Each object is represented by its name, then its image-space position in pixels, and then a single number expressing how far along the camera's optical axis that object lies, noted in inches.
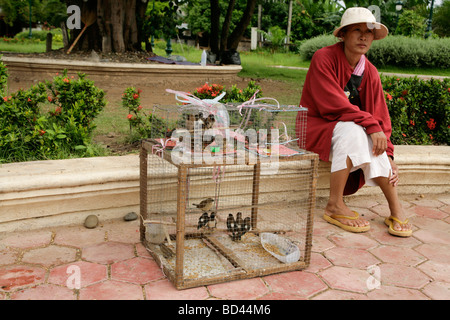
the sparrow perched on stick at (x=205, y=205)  104.2
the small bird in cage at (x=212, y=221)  104.4
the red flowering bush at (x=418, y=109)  170.7
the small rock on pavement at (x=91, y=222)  114.5
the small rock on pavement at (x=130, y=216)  120.4
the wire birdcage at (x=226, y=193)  87.1
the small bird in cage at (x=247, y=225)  106.9
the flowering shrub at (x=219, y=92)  152.5
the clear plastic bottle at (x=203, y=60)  345.0
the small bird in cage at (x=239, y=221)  106.8
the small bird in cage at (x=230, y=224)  107.1
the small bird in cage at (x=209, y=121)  90.1
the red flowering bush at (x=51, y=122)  125.7
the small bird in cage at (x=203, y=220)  104.2
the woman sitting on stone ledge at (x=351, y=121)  114.3
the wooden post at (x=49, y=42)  367.2
